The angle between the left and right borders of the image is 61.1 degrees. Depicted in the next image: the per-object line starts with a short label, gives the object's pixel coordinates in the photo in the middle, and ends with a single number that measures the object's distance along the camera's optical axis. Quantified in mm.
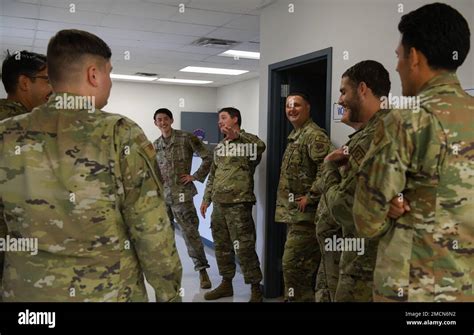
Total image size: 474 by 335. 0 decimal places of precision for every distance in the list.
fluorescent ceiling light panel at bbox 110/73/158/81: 7606
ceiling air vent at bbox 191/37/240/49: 4613
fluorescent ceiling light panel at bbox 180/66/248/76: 6760
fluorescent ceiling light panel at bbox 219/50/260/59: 5369
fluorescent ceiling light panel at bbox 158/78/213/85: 8074
